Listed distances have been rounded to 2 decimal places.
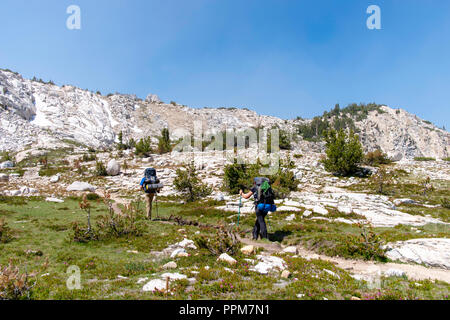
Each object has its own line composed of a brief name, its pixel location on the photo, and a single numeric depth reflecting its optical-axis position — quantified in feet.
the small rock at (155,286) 17.70
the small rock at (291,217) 48.63
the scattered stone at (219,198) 66.45
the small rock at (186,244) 31.63
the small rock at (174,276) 19.70
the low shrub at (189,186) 72.79
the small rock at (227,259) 23.78
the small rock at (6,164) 132.77
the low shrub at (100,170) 111.45
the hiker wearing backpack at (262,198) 34.17
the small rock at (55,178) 104.68
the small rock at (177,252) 27.78
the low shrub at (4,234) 32.55
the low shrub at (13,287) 16.20
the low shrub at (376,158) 123.03
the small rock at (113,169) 112.37
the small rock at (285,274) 20.56
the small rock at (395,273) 22.10
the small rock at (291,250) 30.03
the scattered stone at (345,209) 50.49
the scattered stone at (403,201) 62.62
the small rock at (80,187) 89.76
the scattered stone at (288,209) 52.41
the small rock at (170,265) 23.78
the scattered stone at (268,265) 21.94
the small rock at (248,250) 27.75
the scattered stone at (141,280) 19.73
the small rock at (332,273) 20.65
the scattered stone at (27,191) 81.22
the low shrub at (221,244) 27.32
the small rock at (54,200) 70.91
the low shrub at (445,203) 59.31
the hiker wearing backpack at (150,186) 51.47
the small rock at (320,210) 50.17
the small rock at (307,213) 49.54
